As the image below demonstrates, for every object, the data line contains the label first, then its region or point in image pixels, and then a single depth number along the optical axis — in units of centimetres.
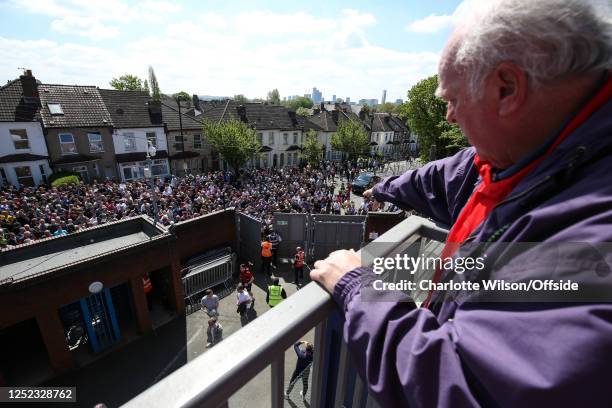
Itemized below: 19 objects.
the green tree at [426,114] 2983
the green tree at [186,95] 7943
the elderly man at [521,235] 64
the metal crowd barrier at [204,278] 1259
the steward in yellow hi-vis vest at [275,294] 1057
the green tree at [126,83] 5800
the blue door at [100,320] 971
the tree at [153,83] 5706
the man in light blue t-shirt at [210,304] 1055
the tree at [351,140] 4094
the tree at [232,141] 2859
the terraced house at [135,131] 2619
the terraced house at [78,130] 2330
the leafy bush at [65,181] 2084
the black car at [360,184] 2659
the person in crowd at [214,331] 922
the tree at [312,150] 3597
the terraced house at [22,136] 2144
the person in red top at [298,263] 1285
